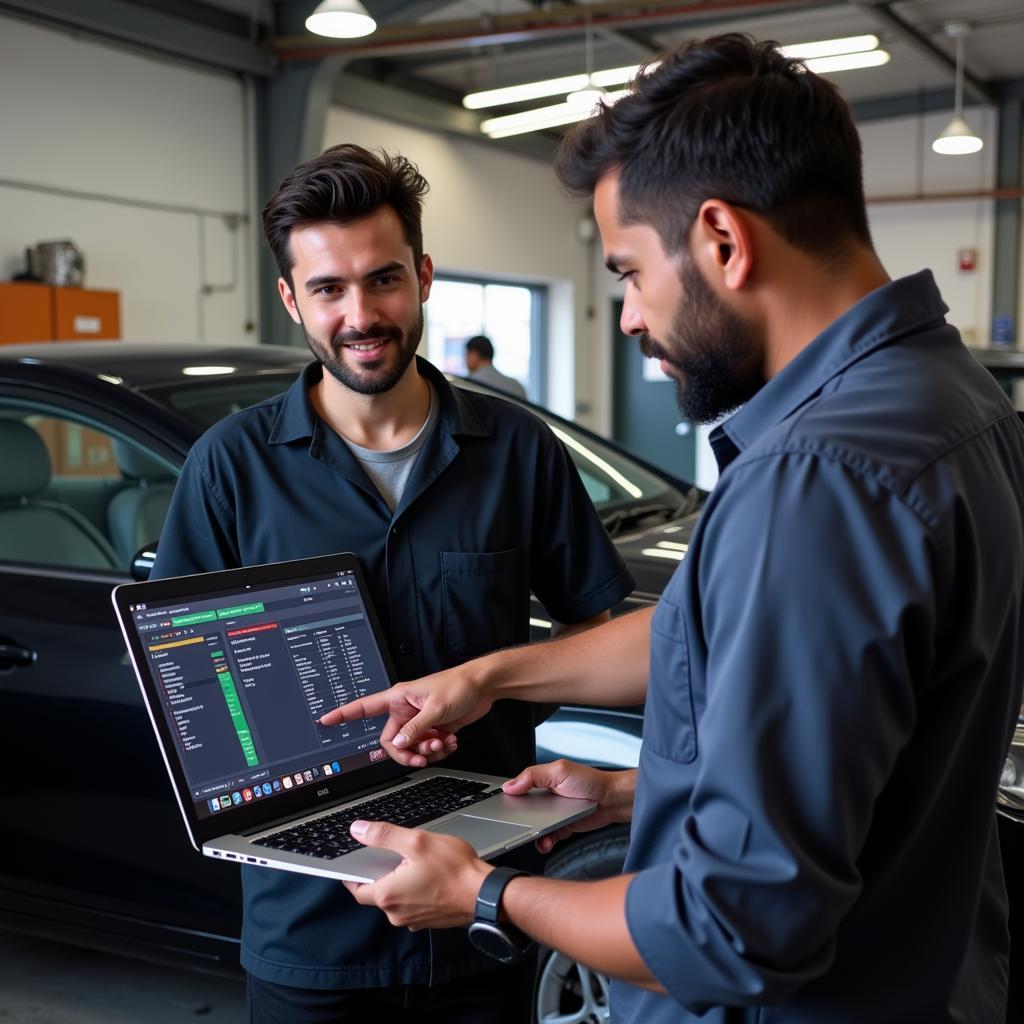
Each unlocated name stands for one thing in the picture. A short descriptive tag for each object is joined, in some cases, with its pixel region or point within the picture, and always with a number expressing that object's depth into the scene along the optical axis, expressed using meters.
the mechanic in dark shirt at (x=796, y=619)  0.84
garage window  12.02
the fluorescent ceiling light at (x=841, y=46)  8.06
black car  2.39
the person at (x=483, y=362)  8.70
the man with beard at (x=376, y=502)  1.59
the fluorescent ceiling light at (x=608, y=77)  8.86
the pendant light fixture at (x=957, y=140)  9.35
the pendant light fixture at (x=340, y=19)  6.37
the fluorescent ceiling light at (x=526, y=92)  9.09
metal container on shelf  7.70
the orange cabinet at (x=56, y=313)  7.38
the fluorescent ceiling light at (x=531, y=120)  9.45
